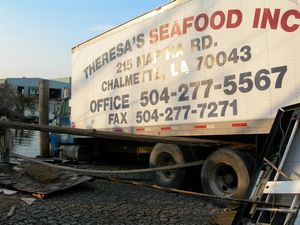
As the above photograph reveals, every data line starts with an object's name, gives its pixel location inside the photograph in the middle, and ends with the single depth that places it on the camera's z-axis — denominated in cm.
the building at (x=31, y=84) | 5823
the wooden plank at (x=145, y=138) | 489
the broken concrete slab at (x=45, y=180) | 568
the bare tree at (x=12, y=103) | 3768
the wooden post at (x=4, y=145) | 594
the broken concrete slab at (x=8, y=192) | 553
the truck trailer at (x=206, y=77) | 479
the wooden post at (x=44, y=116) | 1133
